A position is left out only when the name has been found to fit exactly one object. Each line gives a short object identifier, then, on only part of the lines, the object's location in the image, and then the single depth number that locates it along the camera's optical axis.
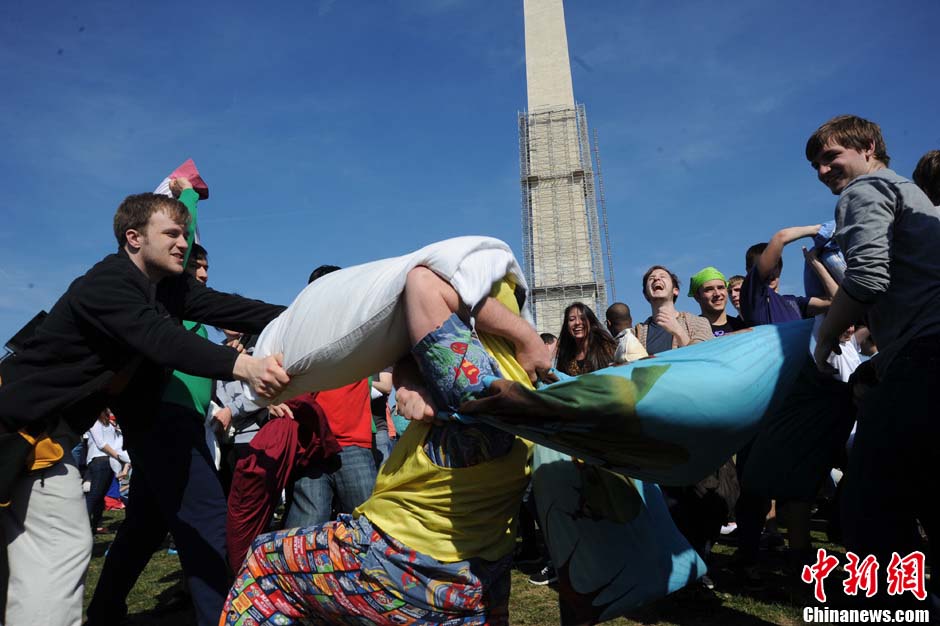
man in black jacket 2.33
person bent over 1.73
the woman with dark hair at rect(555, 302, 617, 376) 4.65
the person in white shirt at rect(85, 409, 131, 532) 8.12
